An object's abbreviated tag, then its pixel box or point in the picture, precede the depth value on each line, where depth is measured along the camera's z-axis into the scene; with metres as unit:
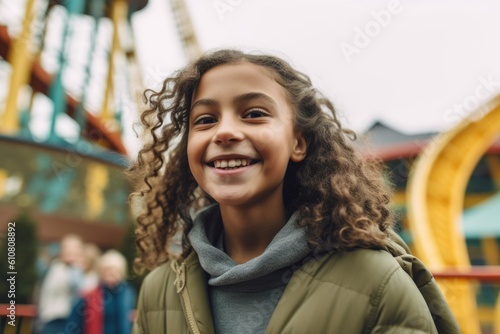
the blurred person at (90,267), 3.98
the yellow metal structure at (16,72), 9.47
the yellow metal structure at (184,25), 16.78
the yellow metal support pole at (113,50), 13.32
